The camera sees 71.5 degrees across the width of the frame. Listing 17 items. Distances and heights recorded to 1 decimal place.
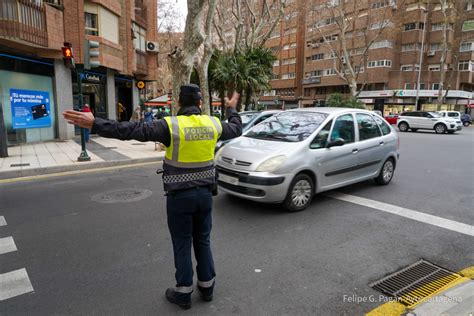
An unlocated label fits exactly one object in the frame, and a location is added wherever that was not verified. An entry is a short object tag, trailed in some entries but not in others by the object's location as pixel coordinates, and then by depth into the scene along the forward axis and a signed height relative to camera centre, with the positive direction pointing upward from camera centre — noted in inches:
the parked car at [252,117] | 399.5 -6.1
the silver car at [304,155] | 194.4 -27.4
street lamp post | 1624.0 +238.3
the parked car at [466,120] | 1402.6 -20.9
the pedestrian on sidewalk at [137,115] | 646.5 -8.8
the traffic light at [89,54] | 356.5 +60.9
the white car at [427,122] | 889.5 -21.8
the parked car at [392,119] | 1205.2 -18.4
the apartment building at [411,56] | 1695.4 +314.2
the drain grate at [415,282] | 118.4 -64.1
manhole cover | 228.5 -61.6
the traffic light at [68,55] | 355.6 +58.7
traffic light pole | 363.3 -30.0
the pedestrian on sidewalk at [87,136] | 518.0 -42.2
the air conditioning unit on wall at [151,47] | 831.7 +161.3
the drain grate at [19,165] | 327.8 -55.3
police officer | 102.7 -19.8
